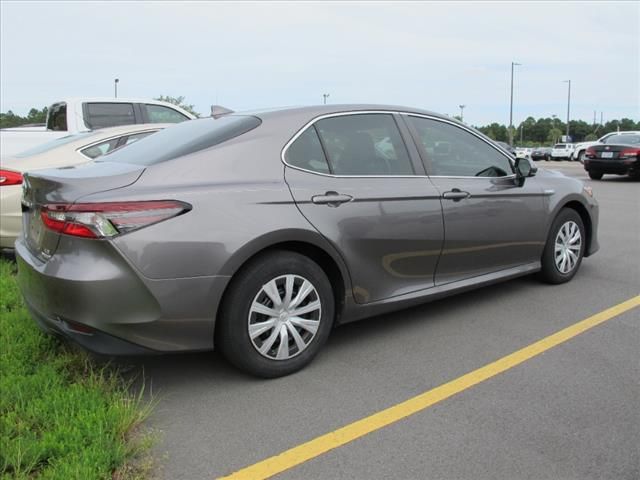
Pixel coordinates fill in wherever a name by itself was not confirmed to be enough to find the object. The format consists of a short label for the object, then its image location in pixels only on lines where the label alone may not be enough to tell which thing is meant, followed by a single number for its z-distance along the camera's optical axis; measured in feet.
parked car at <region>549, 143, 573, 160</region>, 147.33
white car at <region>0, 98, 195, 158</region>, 28.66
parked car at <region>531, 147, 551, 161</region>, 162.01
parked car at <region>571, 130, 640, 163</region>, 113.00
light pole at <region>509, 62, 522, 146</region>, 193.98
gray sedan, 9.57
